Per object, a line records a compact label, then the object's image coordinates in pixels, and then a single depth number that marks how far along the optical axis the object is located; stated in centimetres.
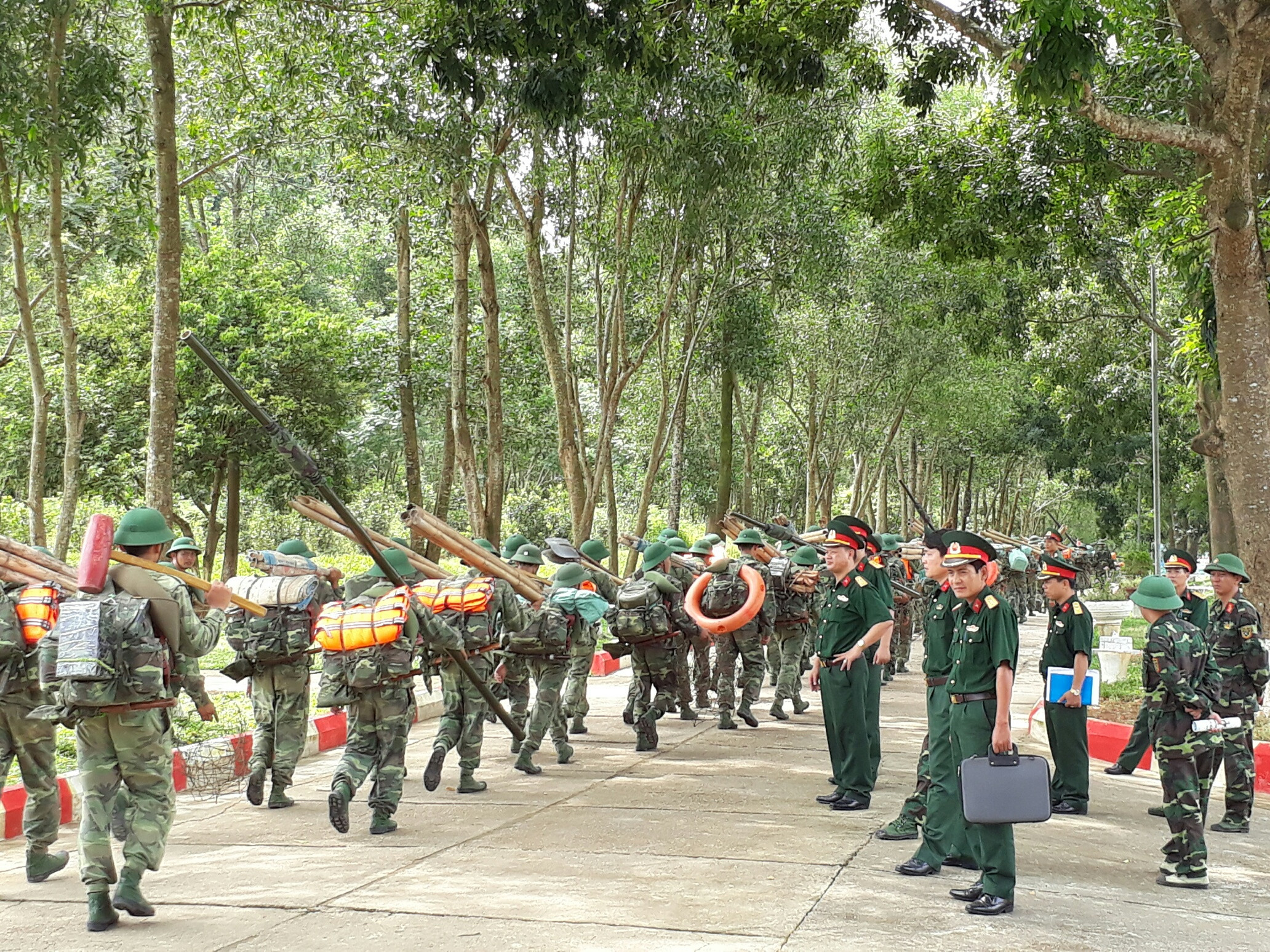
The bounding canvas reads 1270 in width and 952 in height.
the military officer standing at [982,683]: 614
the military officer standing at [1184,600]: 874
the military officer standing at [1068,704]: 880
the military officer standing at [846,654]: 859
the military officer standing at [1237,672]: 847
